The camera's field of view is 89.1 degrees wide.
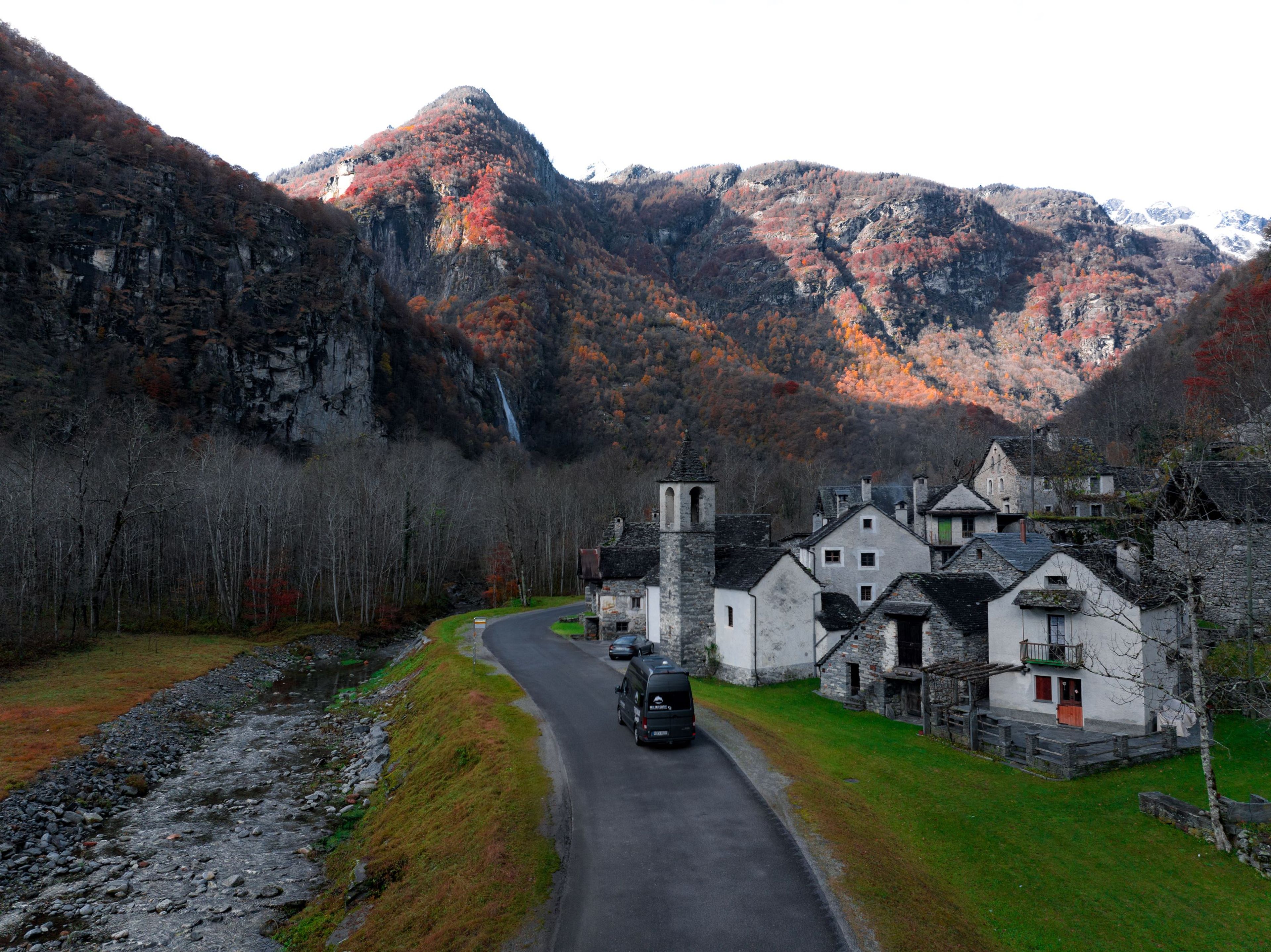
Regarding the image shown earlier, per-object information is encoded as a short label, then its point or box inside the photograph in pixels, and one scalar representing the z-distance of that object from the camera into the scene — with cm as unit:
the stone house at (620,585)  4612
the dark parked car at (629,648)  3694
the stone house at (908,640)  3012
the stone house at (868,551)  4203
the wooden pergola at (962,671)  2742
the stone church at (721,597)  3447
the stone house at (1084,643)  2609
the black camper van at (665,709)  2028
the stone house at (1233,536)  2933
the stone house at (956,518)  5006
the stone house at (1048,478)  5347
